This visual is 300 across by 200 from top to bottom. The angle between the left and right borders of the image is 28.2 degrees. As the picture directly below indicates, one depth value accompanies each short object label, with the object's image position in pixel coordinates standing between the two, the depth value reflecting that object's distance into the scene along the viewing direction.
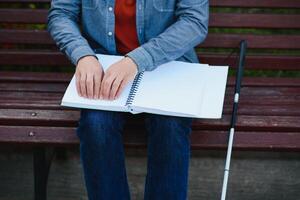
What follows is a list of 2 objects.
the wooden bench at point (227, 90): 2.77
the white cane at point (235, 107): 2.59
